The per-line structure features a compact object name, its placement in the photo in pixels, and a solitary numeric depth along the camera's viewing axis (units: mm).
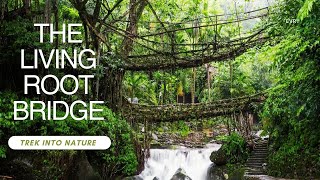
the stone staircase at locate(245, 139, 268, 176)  12477
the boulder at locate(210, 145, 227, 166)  14195
